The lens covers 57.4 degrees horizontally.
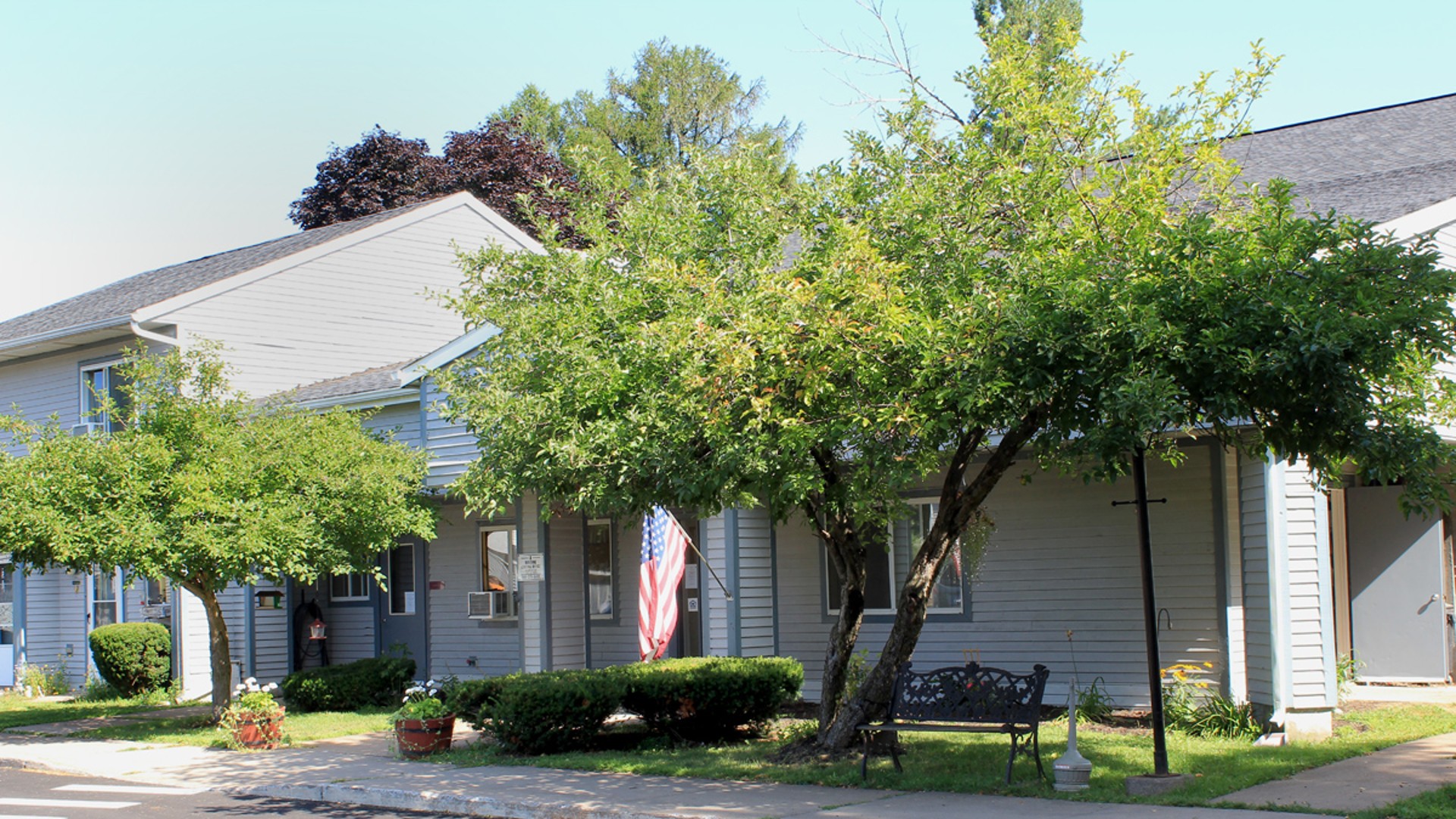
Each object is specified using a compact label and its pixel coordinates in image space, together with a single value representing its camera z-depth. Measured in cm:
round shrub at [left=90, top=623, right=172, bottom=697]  2031
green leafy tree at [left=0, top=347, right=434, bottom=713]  1402
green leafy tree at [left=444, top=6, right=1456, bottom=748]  760
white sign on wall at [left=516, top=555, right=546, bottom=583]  1688
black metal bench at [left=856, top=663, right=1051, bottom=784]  980
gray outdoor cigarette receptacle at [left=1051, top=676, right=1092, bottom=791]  938
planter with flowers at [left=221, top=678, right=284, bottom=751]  1380
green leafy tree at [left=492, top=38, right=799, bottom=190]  4069
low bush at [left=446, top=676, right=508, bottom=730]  1262
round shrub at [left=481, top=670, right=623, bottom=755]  1209
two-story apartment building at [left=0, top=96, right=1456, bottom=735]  1235
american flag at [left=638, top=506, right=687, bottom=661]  1490
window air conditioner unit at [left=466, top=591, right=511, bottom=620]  1847
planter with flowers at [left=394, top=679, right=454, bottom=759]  1250
